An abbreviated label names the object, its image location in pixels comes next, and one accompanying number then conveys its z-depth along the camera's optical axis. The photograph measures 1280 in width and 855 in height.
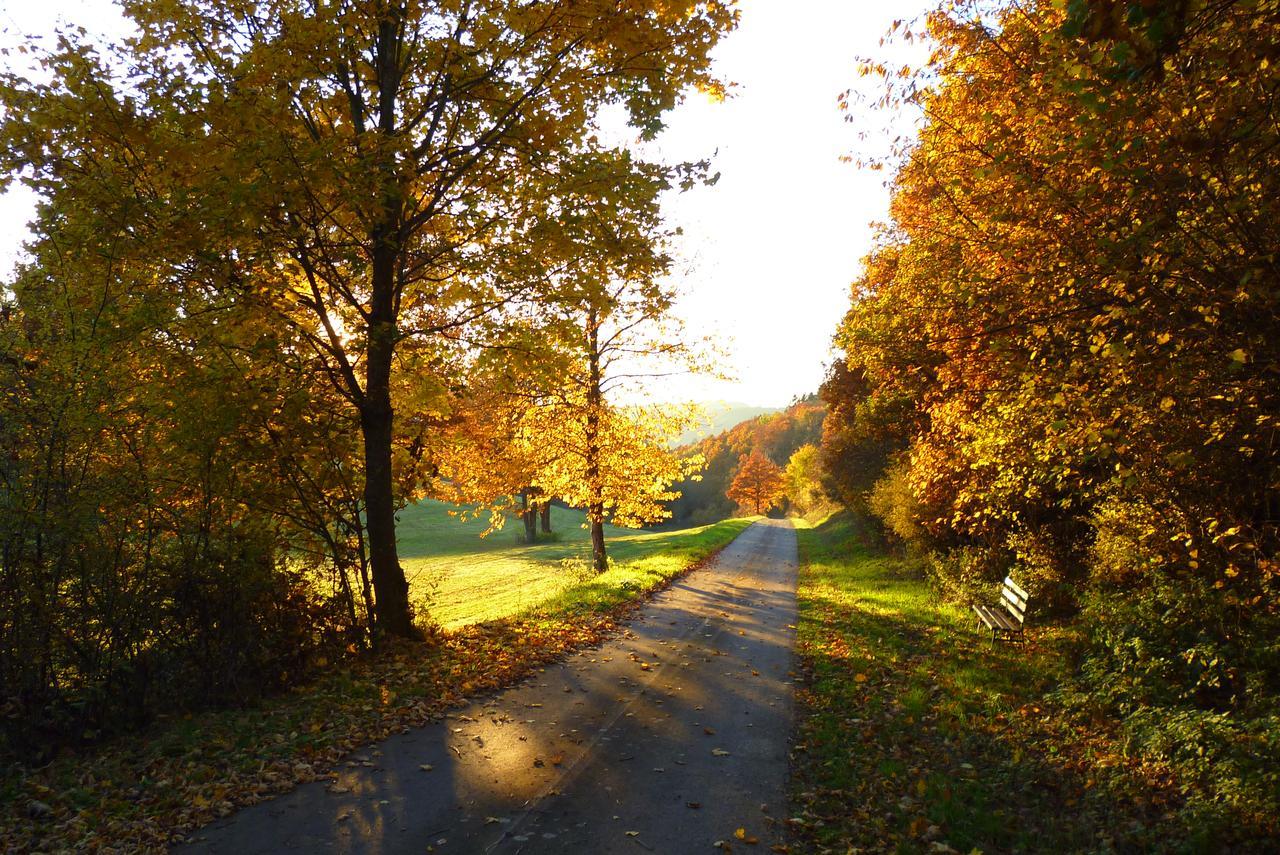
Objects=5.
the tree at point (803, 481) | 56.13
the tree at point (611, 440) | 18.86
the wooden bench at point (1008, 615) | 10.31
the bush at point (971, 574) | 13.20
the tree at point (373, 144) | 7.12
